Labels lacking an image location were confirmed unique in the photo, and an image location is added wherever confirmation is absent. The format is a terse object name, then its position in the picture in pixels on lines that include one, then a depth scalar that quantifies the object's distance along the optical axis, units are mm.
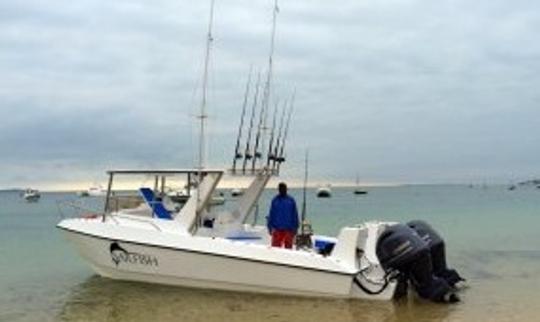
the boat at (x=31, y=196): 131875
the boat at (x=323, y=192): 135500
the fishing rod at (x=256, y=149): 17312
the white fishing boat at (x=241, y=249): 14734
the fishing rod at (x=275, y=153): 17453
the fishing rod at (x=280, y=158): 17511
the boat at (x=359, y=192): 167500
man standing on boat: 16219
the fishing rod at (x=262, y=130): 17312
